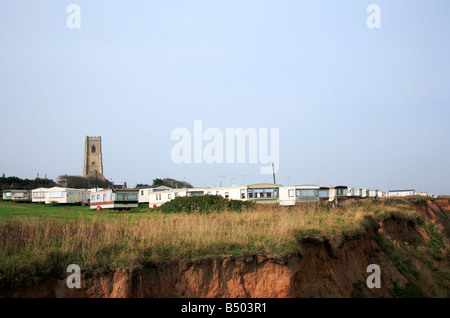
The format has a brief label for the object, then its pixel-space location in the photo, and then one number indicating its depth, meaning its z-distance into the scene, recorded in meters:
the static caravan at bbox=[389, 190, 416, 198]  101.56
